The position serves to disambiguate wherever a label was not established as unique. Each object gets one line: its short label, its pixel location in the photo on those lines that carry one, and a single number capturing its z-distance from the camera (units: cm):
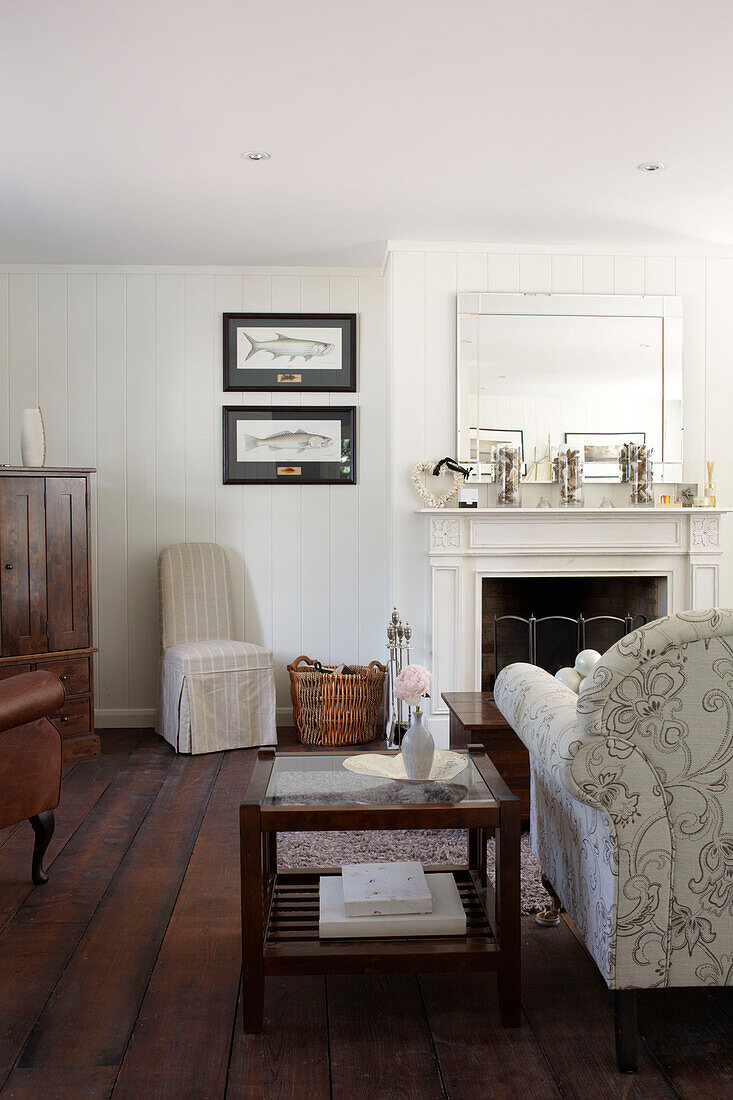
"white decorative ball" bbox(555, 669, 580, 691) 285
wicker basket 439
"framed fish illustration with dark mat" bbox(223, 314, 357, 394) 473
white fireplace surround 421
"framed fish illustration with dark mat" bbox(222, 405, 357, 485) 474
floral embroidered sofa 162
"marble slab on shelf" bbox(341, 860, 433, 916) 201
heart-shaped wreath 426
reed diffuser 429
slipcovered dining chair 420
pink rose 208
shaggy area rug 274
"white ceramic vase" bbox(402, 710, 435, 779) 209
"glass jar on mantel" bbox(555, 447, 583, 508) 430
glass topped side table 187
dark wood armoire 392
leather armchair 254
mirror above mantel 435
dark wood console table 304
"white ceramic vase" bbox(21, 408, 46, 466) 410
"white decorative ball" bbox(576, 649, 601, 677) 282
